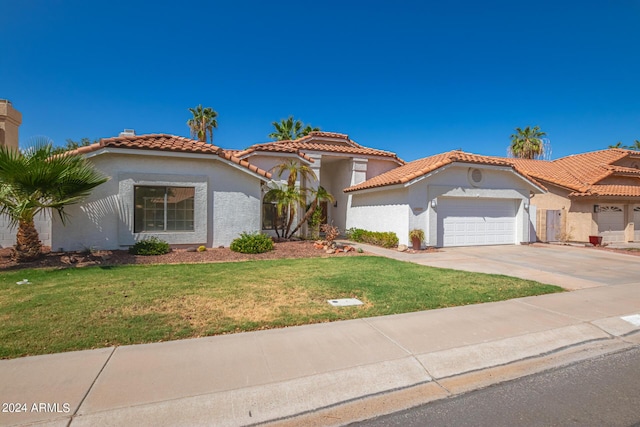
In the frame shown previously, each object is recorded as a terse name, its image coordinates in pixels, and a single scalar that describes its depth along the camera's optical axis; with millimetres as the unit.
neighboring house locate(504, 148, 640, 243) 18266
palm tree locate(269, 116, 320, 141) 33688
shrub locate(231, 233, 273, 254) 11742
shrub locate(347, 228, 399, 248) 14950
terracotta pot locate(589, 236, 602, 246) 16797
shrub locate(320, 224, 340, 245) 13852
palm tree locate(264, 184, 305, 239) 14445
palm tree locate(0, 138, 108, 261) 8742
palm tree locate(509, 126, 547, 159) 32812
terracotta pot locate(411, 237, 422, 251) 14109
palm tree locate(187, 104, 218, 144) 35188
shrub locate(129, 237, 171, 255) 10906
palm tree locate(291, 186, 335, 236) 15087
